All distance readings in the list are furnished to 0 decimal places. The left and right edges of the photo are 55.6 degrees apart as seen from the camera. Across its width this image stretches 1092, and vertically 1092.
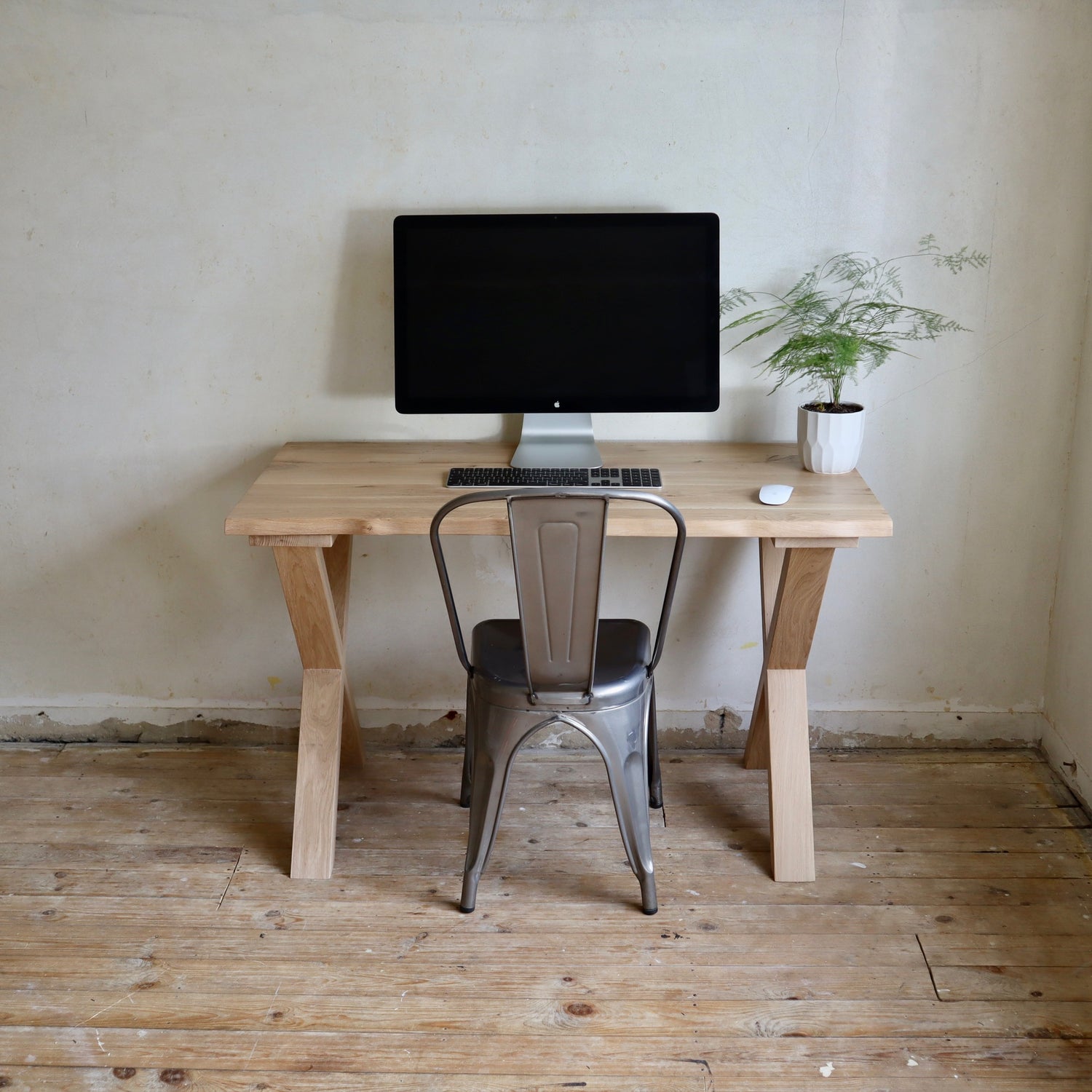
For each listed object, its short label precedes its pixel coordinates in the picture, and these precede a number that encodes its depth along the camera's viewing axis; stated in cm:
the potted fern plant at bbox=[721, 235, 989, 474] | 216
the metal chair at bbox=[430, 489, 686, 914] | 173
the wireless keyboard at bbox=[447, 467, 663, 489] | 206
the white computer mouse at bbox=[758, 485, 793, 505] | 199
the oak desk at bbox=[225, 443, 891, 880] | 195
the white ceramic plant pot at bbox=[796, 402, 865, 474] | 215
